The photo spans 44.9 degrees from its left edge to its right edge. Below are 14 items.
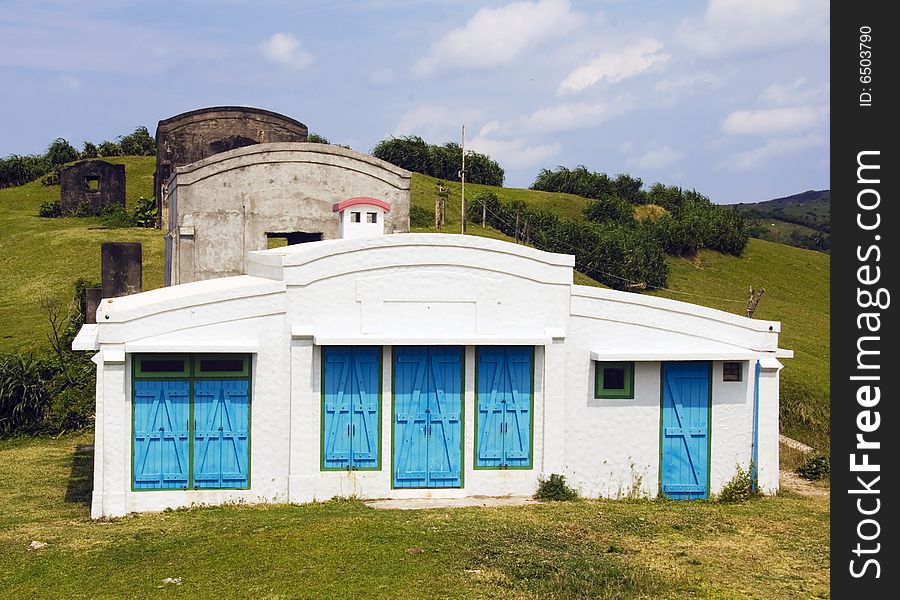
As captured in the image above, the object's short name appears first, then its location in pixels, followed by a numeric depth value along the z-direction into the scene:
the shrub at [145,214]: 42.47
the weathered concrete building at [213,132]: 35.59
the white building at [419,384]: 15.44
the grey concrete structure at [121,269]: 24.02
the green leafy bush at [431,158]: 61.88
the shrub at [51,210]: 47.62
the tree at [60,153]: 60.69
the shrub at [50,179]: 56.16
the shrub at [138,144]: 60.94
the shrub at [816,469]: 18.78
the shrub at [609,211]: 55.66
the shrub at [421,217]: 46.19
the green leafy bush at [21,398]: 22.53
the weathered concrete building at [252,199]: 24.25
